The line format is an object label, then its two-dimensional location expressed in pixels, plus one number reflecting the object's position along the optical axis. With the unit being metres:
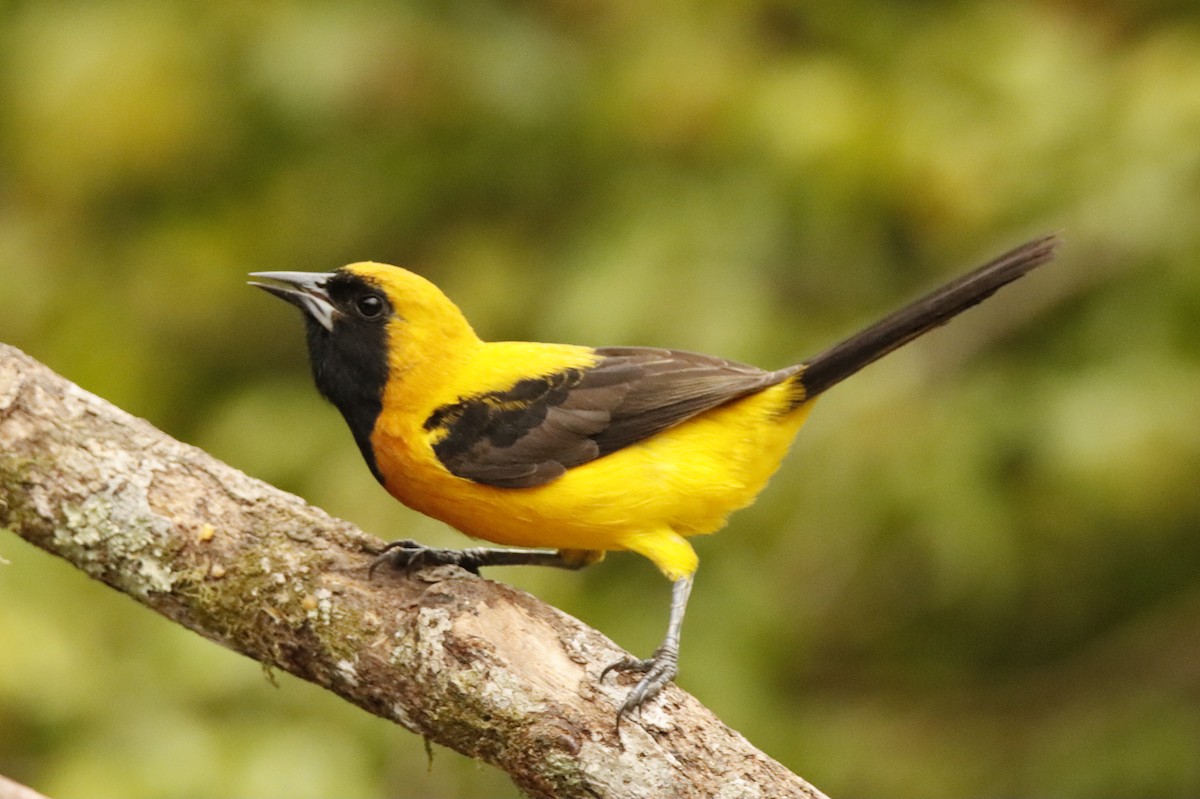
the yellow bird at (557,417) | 7.87
